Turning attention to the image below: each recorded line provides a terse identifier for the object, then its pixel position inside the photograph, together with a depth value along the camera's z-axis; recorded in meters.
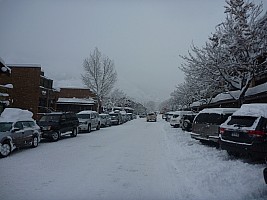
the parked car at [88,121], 22.91
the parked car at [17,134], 10.73
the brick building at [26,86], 30.81
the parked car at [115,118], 37.42
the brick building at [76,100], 49.94
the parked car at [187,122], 23.56
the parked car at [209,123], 12.36
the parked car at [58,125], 16.12
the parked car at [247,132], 8.54
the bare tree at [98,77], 51.25
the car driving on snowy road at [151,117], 54.06
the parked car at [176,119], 29.98
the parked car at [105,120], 30.36
